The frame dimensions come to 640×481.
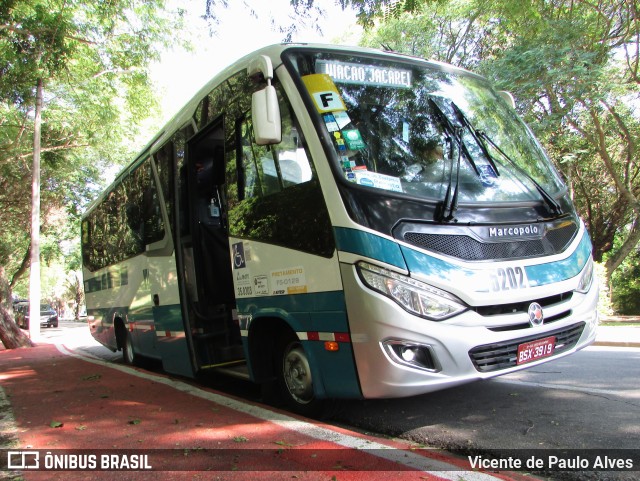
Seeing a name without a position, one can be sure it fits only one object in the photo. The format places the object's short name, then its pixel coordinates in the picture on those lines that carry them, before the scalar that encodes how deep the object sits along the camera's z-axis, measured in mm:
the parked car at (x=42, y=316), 32031
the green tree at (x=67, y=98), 9055
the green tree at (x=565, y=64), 12664
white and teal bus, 3494
